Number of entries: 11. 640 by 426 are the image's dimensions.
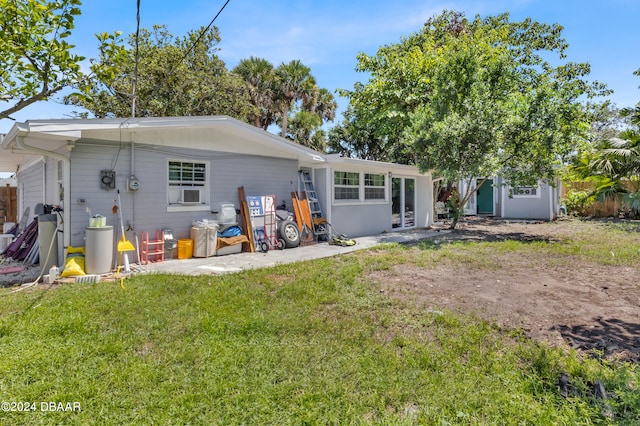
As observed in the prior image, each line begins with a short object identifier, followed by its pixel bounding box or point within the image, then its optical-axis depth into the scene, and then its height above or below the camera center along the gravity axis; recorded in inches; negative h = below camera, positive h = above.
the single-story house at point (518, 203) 640.4 +8.3
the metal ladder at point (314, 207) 390.6 -0.1
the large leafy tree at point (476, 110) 369.1 +115.8
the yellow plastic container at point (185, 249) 290.5 -36.7
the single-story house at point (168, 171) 239.3 +34.7
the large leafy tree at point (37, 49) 147.7 +72.3
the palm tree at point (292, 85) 737.0 +274.5
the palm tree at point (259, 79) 718.5 +277.8
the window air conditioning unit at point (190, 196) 297.6 +10.1
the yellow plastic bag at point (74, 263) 217.2 -37.2
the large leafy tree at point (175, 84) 545.6 +217.5
